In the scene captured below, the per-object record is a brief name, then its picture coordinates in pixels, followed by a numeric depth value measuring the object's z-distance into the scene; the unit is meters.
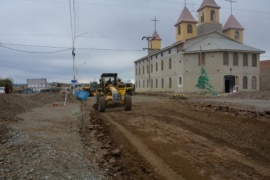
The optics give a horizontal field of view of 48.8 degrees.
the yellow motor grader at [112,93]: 20.16
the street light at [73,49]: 39.59
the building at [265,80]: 52.73
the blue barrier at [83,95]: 35.66
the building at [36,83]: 85.69
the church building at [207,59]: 45.72
